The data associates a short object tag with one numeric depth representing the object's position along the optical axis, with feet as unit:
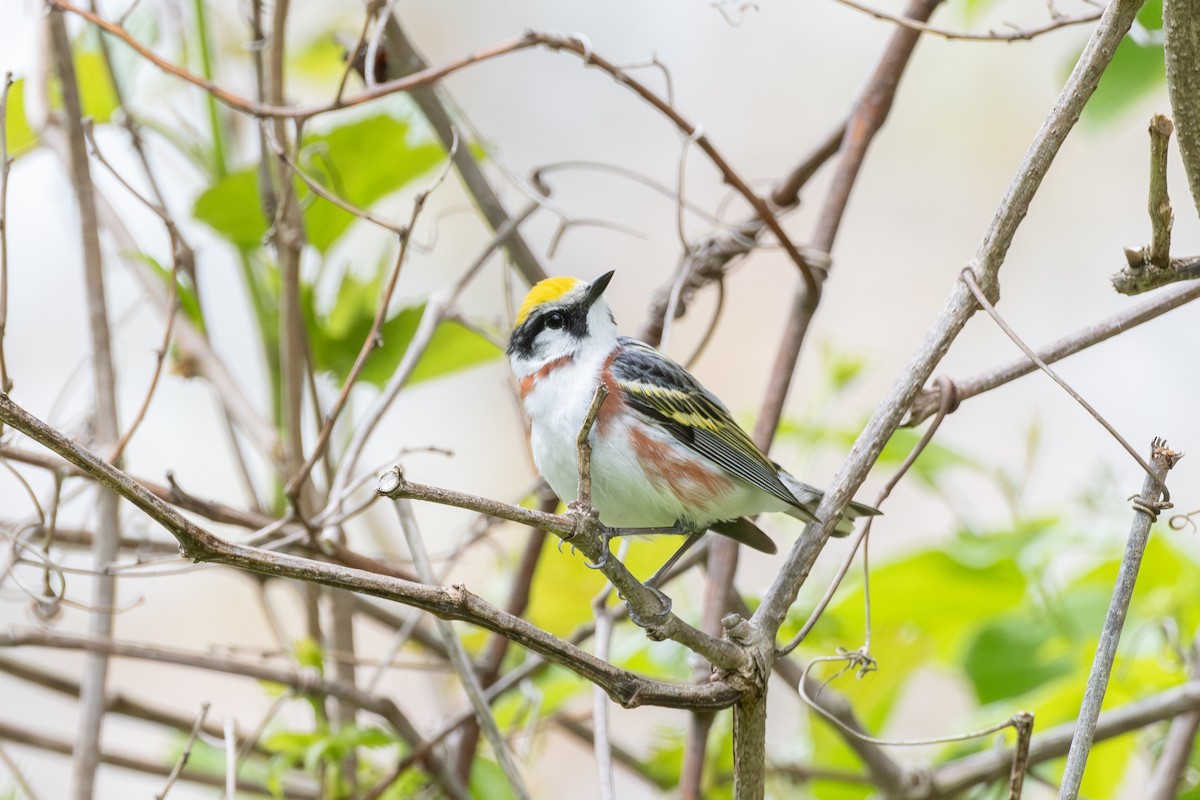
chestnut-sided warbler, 13.72
